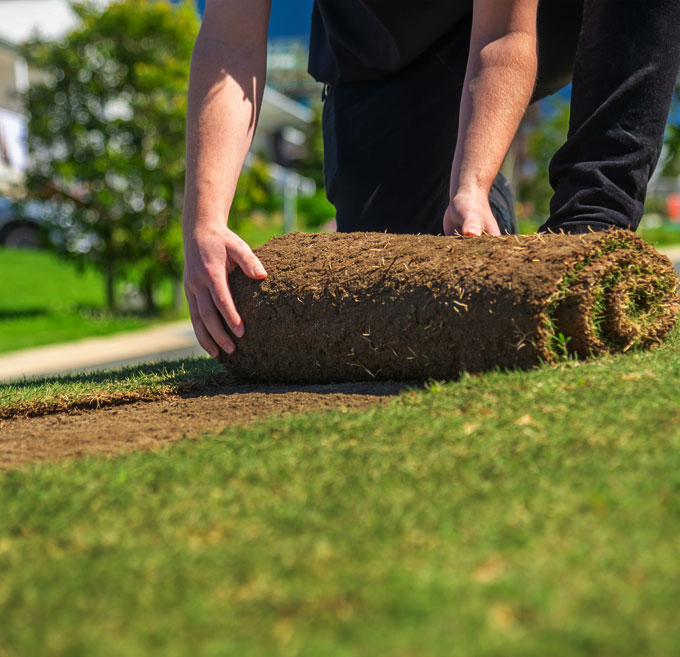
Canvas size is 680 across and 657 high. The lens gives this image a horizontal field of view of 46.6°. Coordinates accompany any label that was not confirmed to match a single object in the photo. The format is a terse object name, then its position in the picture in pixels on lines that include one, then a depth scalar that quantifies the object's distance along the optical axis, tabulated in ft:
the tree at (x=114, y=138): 37.55
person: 8.56
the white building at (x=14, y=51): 63.98
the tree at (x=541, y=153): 78.38
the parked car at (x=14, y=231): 66.74
